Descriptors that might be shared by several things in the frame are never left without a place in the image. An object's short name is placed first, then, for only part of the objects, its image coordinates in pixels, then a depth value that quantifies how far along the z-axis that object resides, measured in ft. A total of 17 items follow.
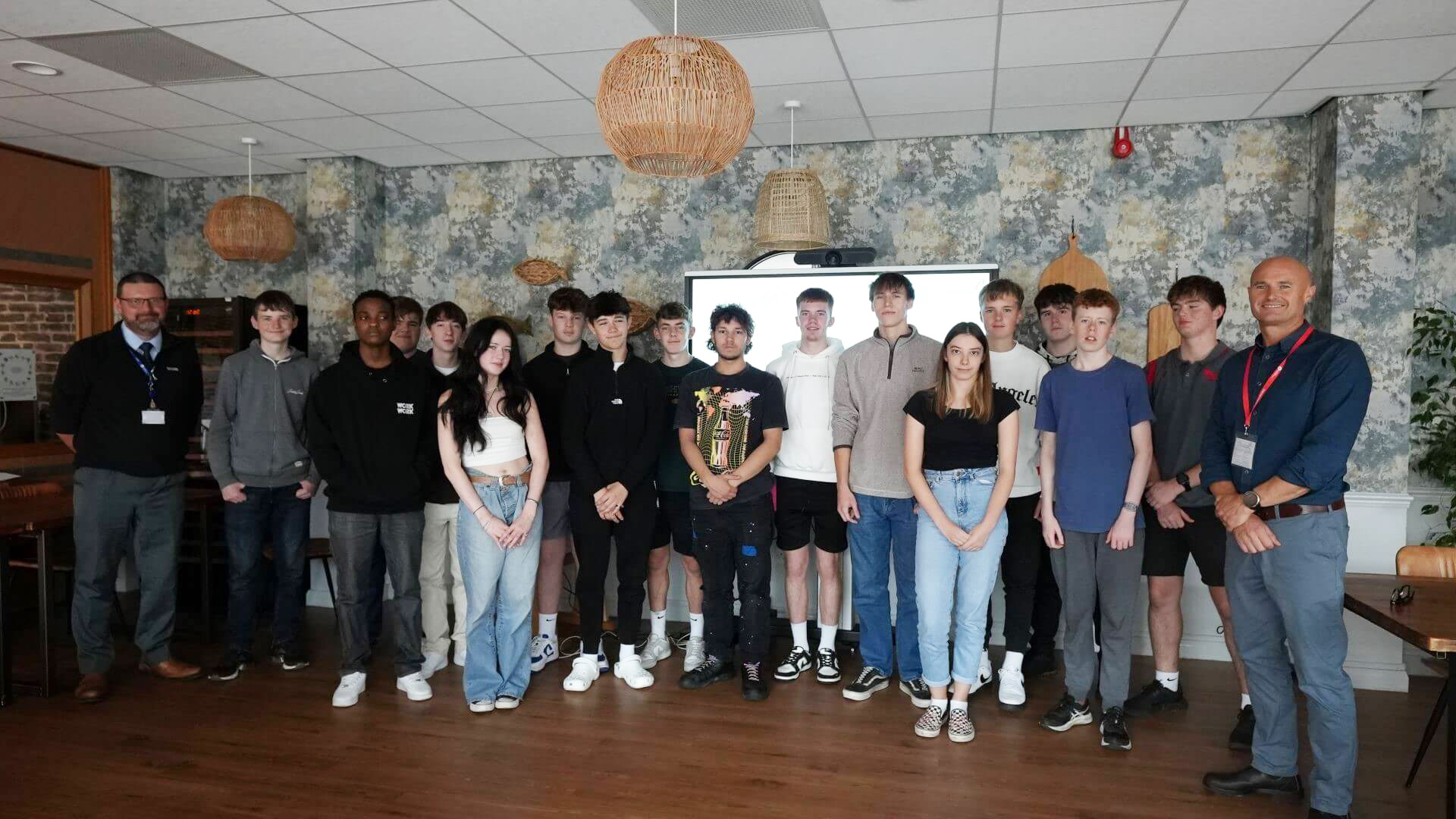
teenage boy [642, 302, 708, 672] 13.26
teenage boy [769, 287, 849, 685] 12.80
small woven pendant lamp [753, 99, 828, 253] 14.74
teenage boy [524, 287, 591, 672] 12.90
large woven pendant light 8.64
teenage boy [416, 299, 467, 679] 13.16
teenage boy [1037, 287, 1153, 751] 10.62
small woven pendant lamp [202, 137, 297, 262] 16.90
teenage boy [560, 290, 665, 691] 12.29
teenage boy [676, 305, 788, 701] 12.16
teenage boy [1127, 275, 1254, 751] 11.12
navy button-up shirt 8.25
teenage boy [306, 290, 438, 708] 12.09
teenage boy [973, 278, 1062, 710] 12.22
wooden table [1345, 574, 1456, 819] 7.52
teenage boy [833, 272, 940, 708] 11.94
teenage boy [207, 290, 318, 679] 13.38
